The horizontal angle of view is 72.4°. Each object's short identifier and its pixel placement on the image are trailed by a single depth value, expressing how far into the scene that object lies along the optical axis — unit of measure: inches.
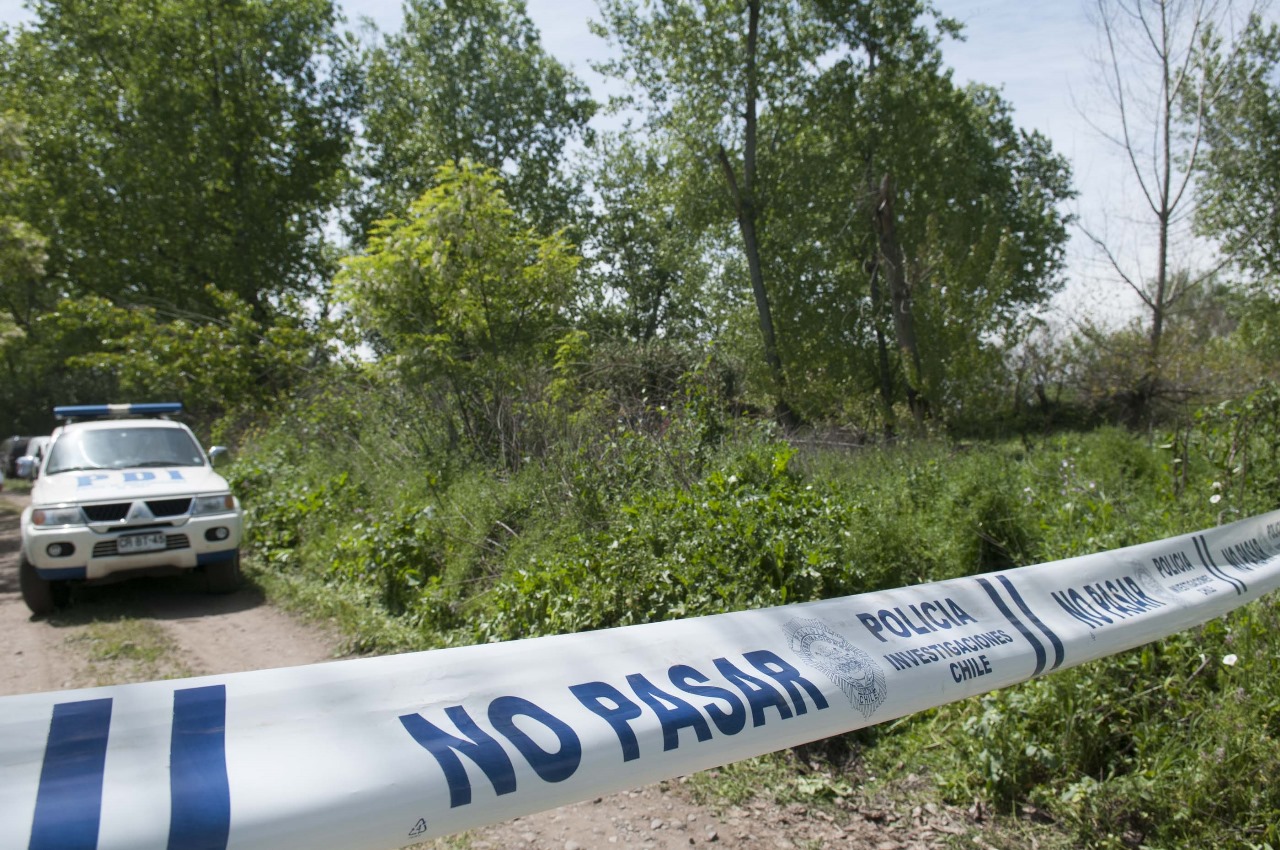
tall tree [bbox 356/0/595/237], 1304.1
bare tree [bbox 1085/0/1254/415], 729.0
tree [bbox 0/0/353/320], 1090.7
